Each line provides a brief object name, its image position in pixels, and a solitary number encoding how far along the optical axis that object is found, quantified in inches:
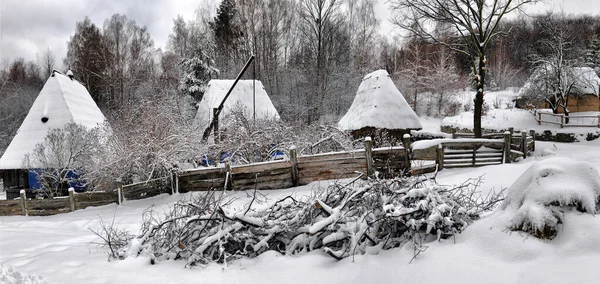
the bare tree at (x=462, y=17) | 653.9
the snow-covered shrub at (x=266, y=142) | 515.2
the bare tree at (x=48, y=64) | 1872.7
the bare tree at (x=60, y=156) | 555.8
